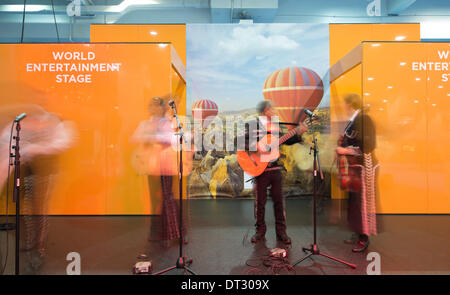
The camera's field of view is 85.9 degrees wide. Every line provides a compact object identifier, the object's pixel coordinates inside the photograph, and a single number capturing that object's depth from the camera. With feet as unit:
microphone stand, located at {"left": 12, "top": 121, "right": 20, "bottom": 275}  6.34
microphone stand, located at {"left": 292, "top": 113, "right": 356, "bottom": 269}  7.59
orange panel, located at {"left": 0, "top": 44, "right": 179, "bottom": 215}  8.57
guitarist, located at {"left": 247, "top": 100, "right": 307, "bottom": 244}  9.45
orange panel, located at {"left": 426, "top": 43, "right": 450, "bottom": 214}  10.08
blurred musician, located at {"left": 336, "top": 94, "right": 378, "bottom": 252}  8.58
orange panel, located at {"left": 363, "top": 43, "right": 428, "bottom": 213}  9.40
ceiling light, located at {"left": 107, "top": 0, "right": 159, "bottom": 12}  17.33
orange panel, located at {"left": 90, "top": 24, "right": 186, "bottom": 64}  14.46
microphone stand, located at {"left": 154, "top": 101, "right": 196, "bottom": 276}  6.79
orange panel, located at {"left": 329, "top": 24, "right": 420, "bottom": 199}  14.16
